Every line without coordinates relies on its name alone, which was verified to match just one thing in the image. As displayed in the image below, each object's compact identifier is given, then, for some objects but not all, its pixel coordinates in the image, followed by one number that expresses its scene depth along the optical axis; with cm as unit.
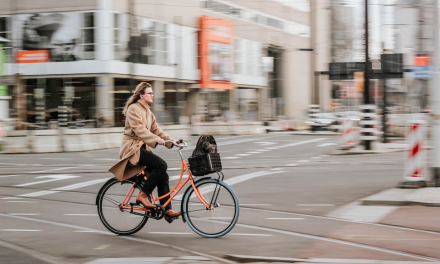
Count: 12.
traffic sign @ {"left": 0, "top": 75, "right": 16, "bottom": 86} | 2855
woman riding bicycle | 702
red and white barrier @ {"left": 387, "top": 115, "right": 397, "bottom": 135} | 3389
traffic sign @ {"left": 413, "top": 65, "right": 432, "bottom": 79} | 1165
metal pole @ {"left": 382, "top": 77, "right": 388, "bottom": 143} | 2695
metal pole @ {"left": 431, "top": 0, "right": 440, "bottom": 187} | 1069
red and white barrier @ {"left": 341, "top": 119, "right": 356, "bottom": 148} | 2338
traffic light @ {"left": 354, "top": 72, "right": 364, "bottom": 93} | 3286
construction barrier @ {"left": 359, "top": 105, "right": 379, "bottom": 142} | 2220
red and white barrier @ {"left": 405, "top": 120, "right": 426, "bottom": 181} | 1091
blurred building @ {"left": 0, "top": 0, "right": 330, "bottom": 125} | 4069
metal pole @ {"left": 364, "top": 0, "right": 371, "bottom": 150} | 2223
